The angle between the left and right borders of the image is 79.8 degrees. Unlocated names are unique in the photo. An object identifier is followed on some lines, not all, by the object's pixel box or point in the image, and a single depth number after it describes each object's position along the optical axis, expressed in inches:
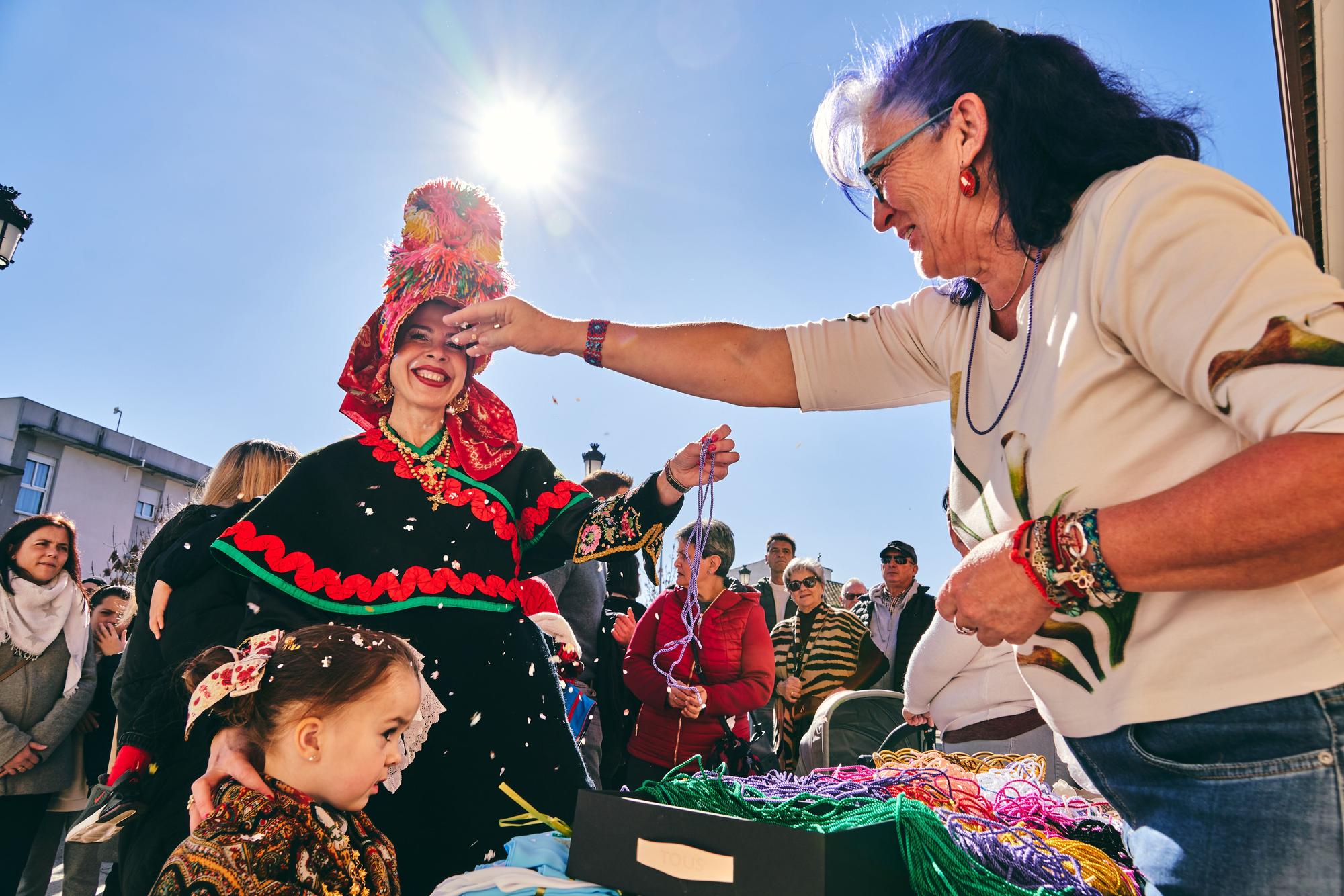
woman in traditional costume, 73.9
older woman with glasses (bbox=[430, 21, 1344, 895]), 33.6
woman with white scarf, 162.4
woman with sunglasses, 184.7
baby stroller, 130.3
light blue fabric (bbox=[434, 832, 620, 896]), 43.8
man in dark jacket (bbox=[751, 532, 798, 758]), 249.9
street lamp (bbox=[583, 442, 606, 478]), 304.0
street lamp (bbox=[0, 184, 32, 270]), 244.5
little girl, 62.1
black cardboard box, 38.5
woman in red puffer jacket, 148.7
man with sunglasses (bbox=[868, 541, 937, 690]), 202.1
